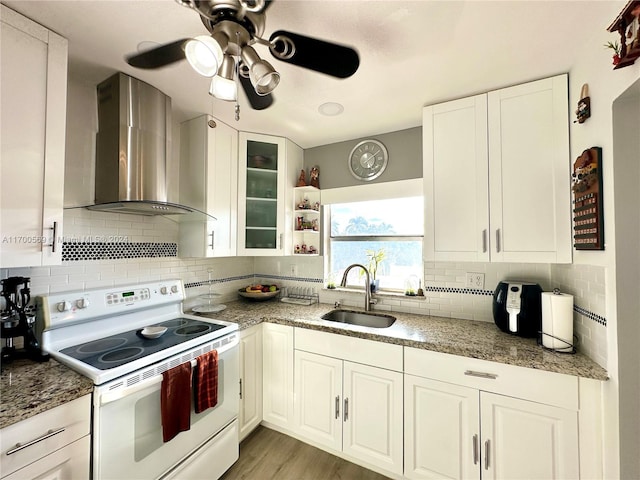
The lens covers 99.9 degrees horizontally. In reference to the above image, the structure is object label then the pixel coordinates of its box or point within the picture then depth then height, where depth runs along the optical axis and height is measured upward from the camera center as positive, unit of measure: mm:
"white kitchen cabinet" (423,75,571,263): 1523 +436
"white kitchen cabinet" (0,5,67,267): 1124 +462
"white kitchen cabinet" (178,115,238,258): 2091 +480
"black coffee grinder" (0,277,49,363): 1288 -382
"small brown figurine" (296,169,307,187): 2590 +621
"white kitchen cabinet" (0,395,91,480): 935 -751
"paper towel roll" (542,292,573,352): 1405 -402
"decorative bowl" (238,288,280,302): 2562 -475
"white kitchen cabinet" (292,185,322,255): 2617 +245
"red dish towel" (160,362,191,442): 1361 -811
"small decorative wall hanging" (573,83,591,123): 1294 +685
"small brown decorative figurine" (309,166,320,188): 2631 +667
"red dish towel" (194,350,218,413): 1510 -786
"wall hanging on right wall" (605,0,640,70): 914 +756
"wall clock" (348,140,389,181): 2395 +785
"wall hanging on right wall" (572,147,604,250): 1199 +219
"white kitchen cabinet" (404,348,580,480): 1294 -920
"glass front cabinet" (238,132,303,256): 2412 +449
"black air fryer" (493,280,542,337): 1620 -383
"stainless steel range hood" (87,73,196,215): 1566 +588
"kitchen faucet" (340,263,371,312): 2266 -360
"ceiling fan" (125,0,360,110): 856 +745
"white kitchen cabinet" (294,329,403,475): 1676 -1029
